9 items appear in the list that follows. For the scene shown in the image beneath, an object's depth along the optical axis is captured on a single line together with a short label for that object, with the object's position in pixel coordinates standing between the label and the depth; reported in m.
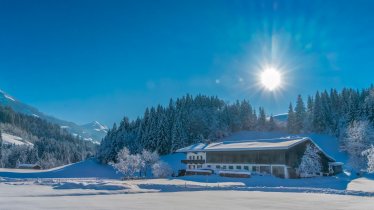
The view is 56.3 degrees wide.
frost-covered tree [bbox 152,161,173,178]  71.00
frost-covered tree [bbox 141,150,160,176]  84.94
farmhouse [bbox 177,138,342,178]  59.62
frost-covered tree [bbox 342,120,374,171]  69.56
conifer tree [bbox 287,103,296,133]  117.00
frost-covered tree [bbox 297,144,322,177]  60.09
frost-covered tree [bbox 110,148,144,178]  74.06
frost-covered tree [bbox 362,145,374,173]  41.15
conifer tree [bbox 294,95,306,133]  116.04
